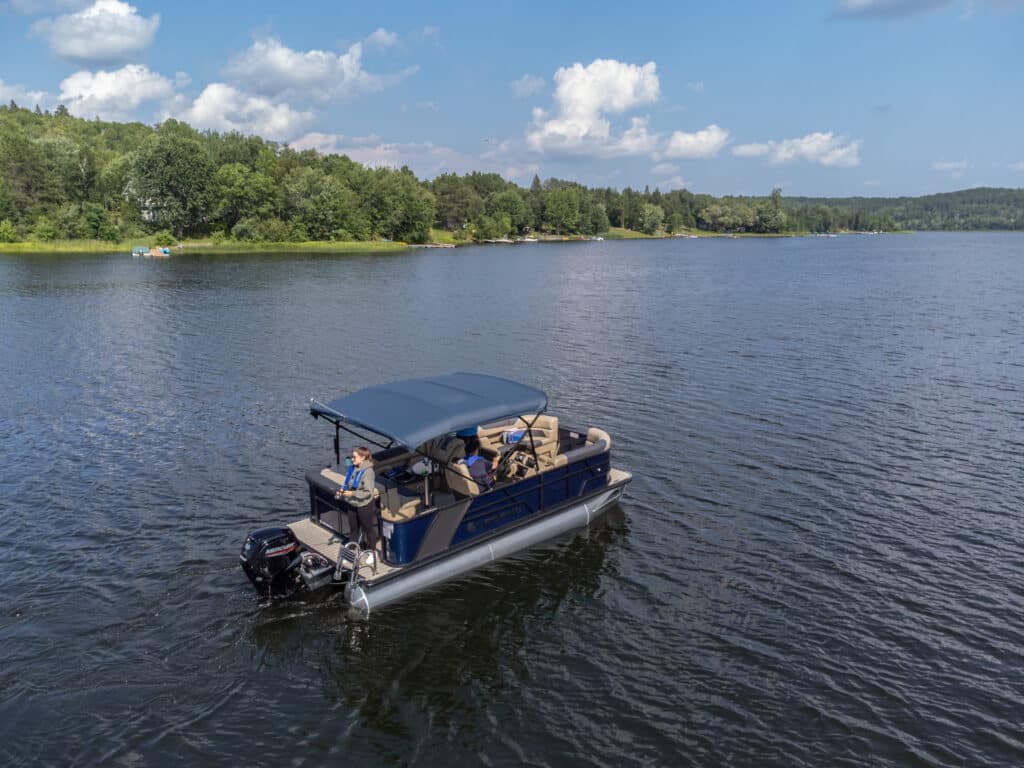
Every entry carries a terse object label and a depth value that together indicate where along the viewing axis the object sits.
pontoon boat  14.80
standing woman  14.87
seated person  16.47
